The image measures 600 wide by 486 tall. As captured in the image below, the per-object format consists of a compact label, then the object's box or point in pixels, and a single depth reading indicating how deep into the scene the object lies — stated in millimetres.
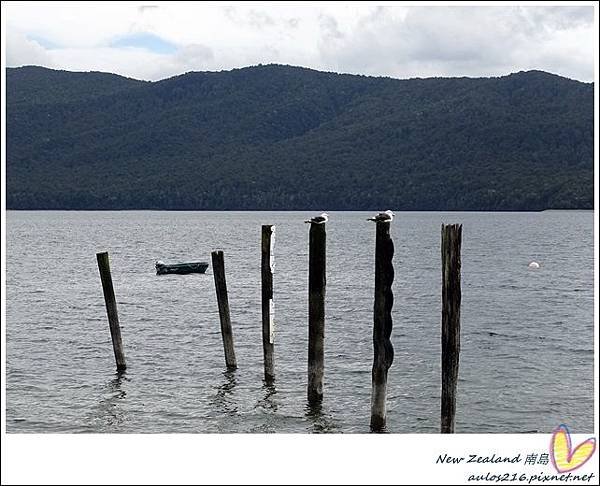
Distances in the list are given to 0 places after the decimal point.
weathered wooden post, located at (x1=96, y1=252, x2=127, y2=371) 20500
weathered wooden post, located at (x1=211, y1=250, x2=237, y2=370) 20297
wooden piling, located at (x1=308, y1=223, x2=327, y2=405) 16266
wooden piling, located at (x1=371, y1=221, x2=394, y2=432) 14781
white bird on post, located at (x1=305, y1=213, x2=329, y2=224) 16109
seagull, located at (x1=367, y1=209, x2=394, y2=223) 14664
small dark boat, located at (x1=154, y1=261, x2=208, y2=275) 59156
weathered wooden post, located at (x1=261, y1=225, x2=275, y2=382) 18656
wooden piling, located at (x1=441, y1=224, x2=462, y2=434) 13359
